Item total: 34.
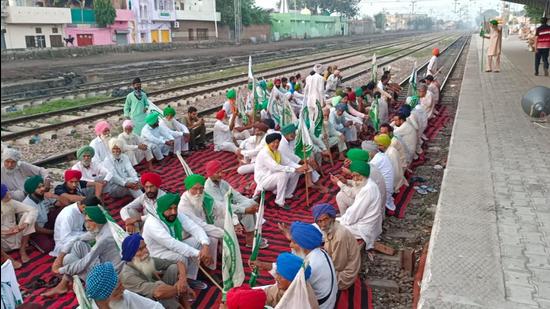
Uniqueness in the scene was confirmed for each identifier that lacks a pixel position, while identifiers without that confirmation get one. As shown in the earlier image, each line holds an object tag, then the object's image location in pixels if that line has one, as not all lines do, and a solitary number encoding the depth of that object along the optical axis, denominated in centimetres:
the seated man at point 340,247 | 422
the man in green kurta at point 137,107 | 873
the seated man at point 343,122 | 891
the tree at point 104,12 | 3950
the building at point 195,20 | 5181
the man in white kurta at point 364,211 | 492
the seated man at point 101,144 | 678
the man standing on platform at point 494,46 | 1602
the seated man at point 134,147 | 756
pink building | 3878
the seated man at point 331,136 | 838
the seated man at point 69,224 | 464
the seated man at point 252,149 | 727
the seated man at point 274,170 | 629
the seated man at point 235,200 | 531
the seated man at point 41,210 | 529
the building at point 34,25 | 3366
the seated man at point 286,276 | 334
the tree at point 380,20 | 11056
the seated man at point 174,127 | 859
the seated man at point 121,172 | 647
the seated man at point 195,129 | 923
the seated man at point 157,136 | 809
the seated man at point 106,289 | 300
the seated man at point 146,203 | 468
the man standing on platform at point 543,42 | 1426
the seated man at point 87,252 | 420
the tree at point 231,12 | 5556
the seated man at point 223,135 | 889
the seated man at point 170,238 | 420
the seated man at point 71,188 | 562
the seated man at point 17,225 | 494
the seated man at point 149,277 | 363
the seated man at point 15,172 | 555
